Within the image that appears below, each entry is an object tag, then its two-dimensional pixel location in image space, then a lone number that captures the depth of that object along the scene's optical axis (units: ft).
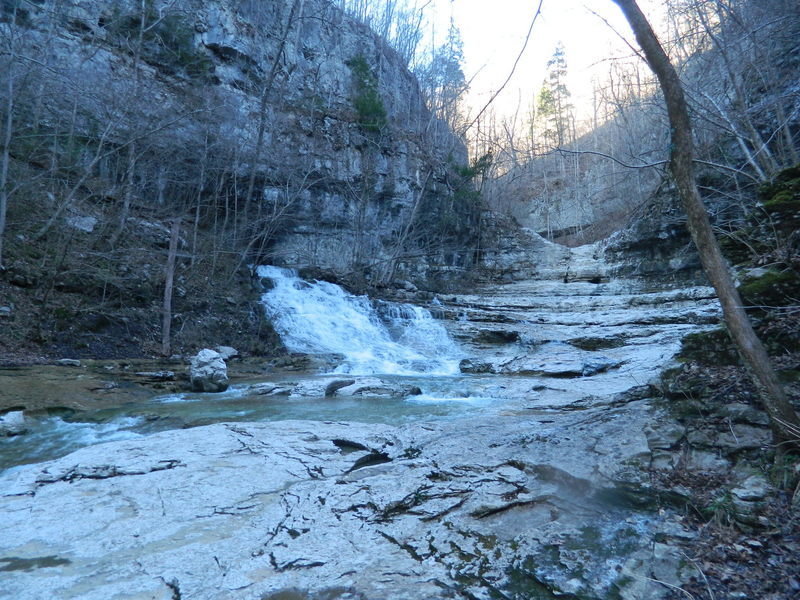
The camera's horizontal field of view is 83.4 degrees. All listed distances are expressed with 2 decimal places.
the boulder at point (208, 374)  28.27
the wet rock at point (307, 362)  39.52
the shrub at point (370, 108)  76.89
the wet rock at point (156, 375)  29.40
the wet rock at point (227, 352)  39.63
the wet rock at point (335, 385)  26.78
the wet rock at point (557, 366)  32.17
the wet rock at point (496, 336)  47.73
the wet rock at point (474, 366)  40.16
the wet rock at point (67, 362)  28.96
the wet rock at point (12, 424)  17.25
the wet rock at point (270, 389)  27.09
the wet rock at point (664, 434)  10.72
